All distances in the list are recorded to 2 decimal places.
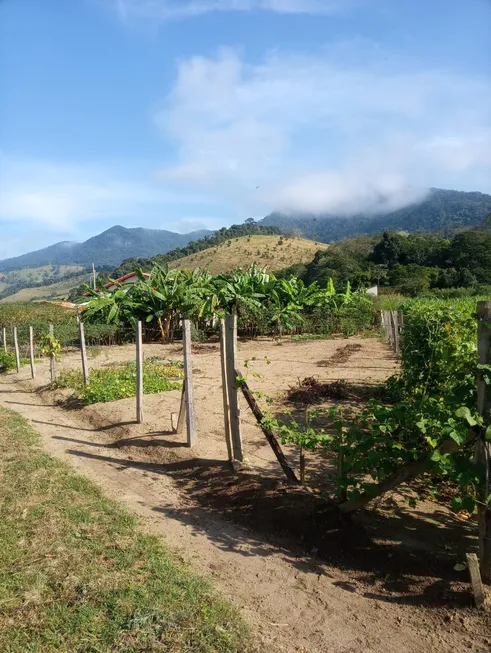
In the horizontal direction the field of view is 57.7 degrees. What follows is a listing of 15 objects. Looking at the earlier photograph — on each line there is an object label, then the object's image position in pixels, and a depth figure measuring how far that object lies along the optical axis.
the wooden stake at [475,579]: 2.93
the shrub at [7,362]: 14.30
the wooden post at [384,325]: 17.02
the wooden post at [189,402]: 6.10
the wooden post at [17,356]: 13.53
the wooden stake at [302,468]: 4.69
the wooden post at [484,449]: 3.04
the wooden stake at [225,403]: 5.44
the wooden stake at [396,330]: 13.06
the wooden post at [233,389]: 5.29
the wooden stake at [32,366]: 12.52
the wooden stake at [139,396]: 7.36
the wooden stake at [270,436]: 4.78
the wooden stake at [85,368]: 9.96
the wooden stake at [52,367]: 10.88
